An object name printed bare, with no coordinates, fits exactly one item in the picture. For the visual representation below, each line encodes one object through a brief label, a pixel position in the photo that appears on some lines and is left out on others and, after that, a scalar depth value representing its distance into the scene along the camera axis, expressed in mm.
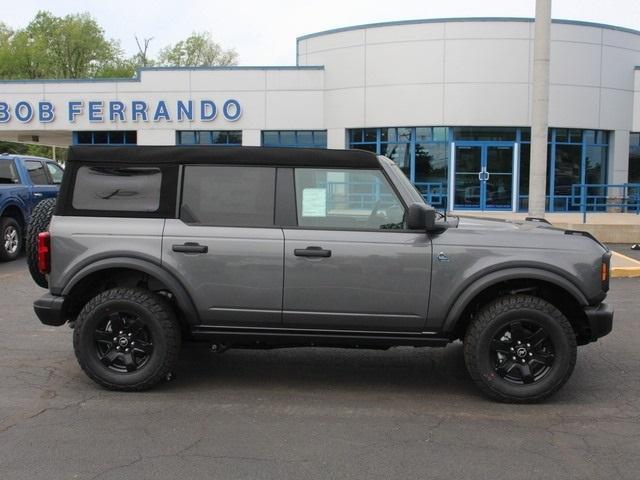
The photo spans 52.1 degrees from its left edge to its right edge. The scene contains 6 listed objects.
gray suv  4656
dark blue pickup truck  11680
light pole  12398
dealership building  21484
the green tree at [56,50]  61562
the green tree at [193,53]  71875
